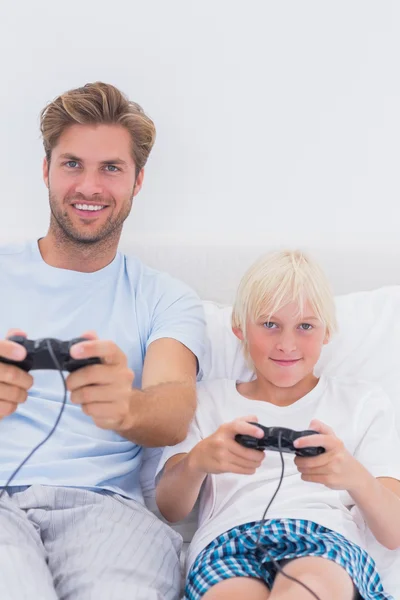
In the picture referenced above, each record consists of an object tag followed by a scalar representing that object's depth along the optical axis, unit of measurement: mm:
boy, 1168
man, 1135
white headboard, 1844
